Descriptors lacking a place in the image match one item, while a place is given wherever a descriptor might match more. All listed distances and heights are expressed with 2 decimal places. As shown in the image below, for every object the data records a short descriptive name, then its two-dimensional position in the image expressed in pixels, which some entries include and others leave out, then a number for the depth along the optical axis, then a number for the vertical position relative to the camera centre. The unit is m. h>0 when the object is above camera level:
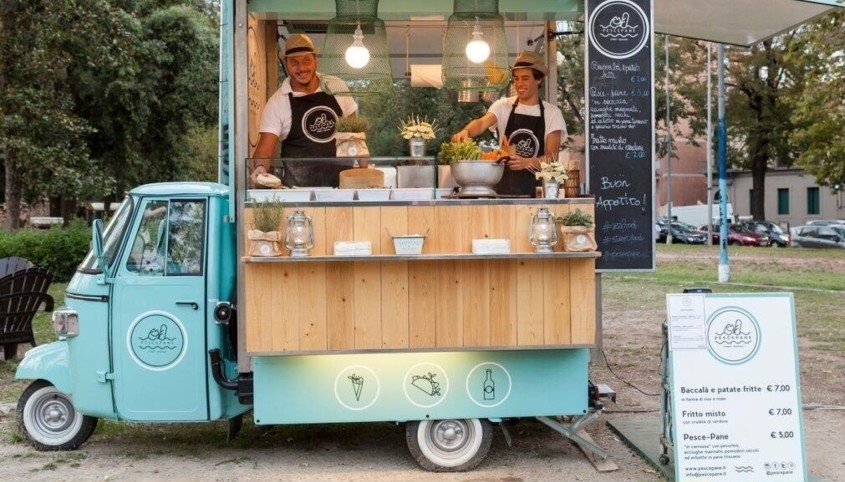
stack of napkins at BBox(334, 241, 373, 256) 5.67 -0.01
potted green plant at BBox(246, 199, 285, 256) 5.61 +0.11
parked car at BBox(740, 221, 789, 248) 41.47 +0.60
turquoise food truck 5.80 -0.41
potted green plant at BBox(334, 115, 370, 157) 6.41 +0.71
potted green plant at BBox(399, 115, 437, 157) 6.44 +0.76
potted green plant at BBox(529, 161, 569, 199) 5.99 +0.43
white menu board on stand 5.55 -0.86
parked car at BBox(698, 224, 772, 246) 41.34 +0.29
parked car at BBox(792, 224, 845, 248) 38.41 +0.26
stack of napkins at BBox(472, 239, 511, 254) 5.71 +0.00
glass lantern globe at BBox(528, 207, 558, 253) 5.73 +0.08
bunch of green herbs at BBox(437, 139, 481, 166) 6.20 +0.62
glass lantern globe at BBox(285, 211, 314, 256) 5.65 +0.08
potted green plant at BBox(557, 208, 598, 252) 5.72 +0.08
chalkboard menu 6.68 +0.77
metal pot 6.07 +0.45
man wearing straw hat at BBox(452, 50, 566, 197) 7.57 +1.03
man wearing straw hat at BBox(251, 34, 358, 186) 7.26 +1.06
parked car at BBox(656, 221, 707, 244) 46.09 +0.50
